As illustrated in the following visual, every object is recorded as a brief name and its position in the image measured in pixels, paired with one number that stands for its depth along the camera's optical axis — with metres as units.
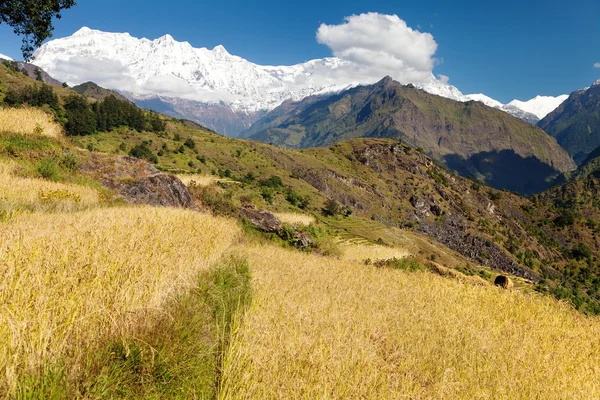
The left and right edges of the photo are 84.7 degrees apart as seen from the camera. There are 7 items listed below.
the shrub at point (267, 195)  35.91
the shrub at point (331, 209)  54.04
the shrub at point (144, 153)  58.43
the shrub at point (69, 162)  15.23
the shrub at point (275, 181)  66.50
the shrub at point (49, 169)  13.42
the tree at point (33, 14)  16.03
